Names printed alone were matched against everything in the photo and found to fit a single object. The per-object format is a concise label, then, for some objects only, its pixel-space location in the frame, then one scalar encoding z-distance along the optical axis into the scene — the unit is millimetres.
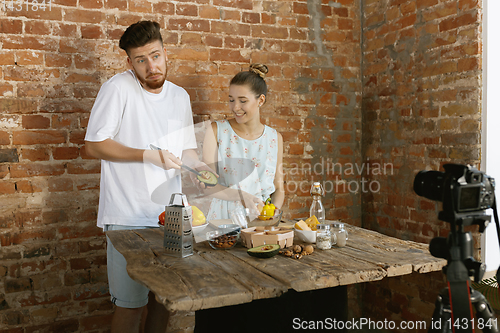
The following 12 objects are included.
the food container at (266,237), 1733
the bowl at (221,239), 1770
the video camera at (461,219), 1205
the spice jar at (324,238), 1755
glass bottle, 2014
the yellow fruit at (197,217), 1890
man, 2148
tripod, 1195
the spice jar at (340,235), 1798
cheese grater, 1654
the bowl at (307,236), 1836
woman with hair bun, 2662
